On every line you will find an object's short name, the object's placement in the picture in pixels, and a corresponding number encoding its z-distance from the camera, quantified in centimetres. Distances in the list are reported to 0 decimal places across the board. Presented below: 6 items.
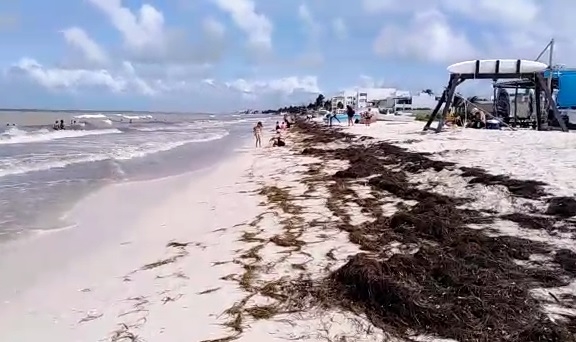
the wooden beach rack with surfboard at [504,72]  2072
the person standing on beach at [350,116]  4600
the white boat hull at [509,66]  2069
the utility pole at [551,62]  2435
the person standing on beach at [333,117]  5224
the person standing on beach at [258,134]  3013
